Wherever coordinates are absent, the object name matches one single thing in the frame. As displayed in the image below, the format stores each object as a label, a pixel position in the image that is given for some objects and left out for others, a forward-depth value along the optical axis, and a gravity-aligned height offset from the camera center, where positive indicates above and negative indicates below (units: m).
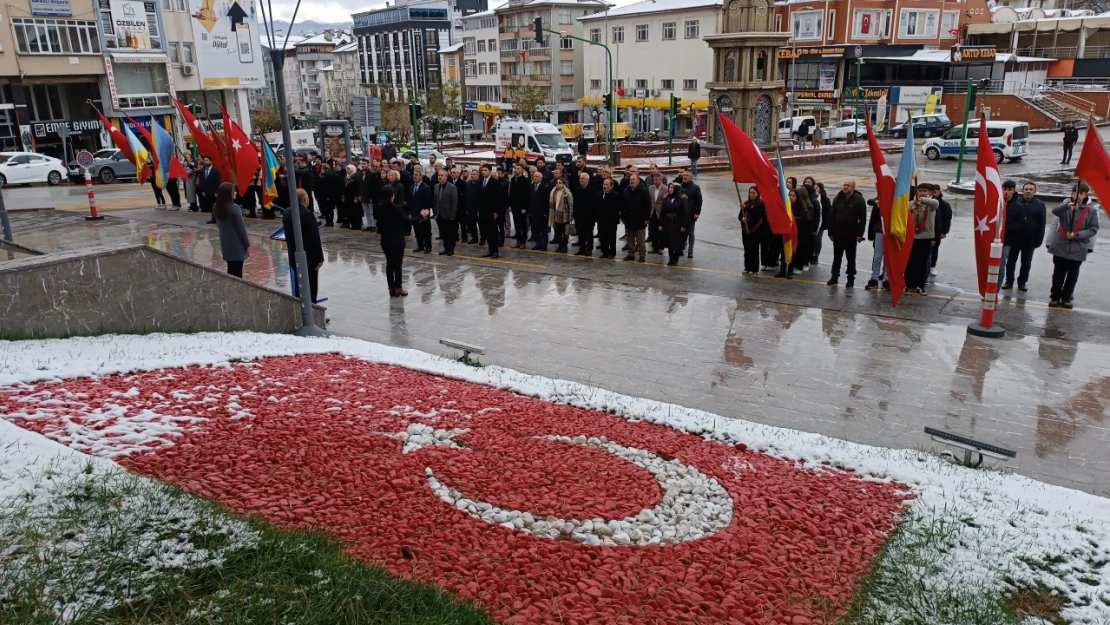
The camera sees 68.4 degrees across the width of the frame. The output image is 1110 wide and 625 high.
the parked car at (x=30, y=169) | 32.19 -2.28
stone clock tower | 36.19 +1.04
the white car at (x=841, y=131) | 50.47 -2.45
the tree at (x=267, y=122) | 77.12 -1.59
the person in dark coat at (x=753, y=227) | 14.03 -2.25
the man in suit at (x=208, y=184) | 21.52 -2.02
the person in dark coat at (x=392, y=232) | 13.07 -2.03
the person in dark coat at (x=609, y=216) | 15.39 -2.24
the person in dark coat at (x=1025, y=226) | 12.53 -2.09
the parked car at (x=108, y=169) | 34.50 -2.47
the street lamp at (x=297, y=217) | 10.19 -1.41
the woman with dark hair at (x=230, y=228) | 11.72 -1.74
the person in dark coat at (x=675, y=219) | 15.02 -2.25
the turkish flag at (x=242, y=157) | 19.31 -1.19
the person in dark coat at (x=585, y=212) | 15.79 -2.18
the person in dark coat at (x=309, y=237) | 11.76 -1.86
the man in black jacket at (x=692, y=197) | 15.10 -1.84
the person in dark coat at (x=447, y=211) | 16.41 -2.16
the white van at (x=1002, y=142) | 35.41 -2.37
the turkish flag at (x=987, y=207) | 11.04 -1.59
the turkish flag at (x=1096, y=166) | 10.64 -1.04
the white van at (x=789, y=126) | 51.25 -2.09
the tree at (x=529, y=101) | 65.06 -0.23
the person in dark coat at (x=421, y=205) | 16.77 -2.10
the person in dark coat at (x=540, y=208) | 16.41 -2.17
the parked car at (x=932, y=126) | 48.16 -2.16
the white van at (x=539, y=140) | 37.88 -1.95
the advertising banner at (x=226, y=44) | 54.88 +4.15
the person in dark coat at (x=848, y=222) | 13.12 -2.05
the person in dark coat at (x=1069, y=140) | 33.97 -2.23
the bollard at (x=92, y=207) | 22.19 -2.60
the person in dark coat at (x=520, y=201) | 16.59 -2.06
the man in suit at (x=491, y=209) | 16.20 -2.13
